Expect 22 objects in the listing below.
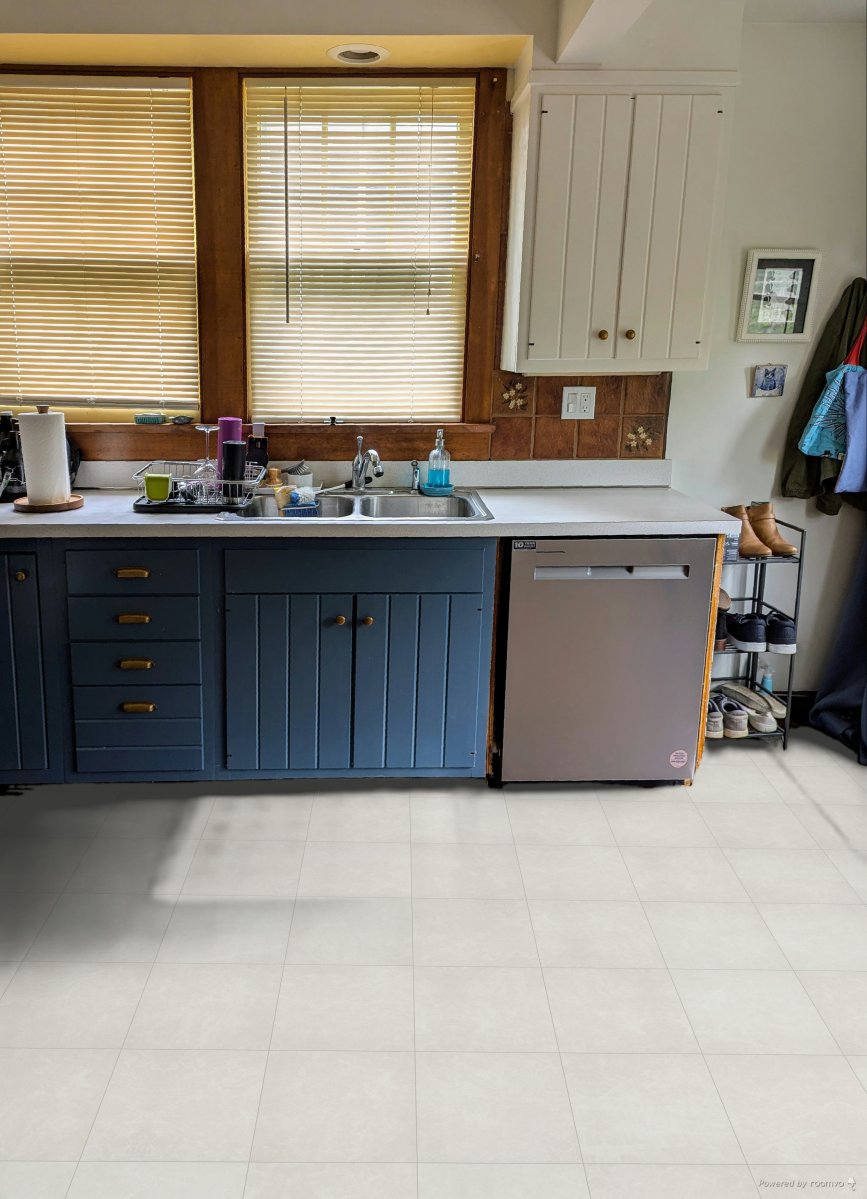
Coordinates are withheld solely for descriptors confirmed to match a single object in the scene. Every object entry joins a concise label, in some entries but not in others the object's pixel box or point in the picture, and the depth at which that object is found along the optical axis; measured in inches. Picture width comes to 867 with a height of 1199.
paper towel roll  116.8
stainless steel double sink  128.6
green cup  120.2
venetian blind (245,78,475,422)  130.6
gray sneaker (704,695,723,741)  137.4
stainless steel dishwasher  118.0
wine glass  130.4
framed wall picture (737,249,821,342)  136.3
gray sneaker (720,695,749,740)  137.5
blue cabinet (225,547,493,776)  118.1
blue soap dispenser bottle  134.3
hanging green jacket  137.0
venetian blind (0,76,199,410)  129.1
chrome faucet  134.0
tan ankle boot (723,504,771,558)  133.6
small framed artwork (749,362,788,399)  140.8
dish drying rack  120.9
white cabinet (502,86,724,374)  119.5
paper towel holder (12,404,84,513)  117.8
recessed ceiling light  121.6
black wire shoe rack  136.9
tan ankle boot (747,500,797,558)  135.6
